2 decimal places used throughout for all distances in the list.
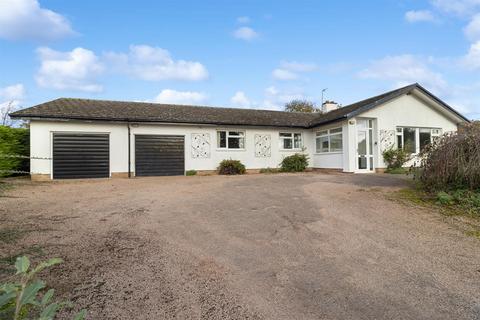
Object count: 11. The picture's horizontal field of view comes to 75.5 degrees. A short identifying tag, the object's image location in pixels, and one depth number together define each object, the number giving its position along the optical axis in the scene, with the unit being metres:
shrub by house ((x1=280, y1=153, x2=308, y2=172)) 17.91
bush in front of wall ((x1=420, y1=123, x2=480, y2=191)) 7.00
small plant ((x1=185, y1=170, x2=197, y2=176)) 16.08
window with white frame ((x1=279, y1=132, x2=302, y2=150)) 18.56
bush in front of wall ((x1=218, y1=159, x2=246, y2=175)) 16.34
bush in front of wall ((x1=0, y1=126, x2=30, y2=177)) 13.73
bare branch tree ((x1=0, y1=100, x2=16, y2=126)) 26.72
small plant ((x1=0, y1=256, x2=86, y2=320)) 0.92
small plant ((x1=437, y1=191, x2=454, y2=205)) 6.87
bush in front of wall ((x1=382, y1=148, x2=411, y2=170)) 16.06
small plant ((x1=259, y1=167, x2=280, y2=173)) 17.64
